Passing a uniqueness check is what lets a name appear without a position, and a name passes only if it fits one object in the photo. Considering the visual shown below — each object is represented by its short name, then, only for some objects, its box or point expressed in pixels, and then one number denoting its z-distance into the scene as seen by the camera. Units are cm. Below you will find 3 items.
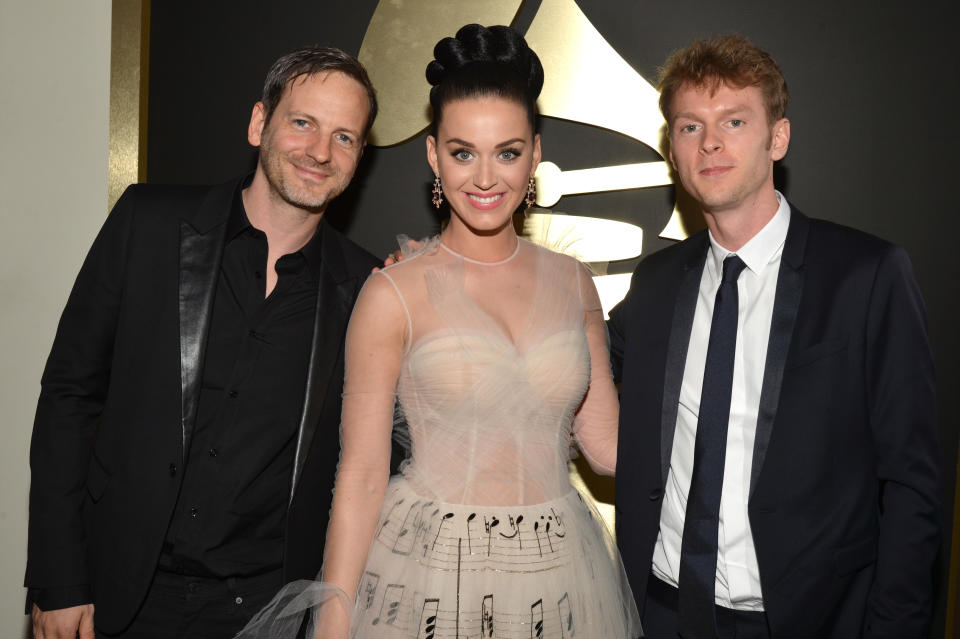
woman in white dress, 182
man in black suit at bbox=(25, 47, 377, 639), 203
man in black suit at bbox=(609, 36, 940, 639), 179
